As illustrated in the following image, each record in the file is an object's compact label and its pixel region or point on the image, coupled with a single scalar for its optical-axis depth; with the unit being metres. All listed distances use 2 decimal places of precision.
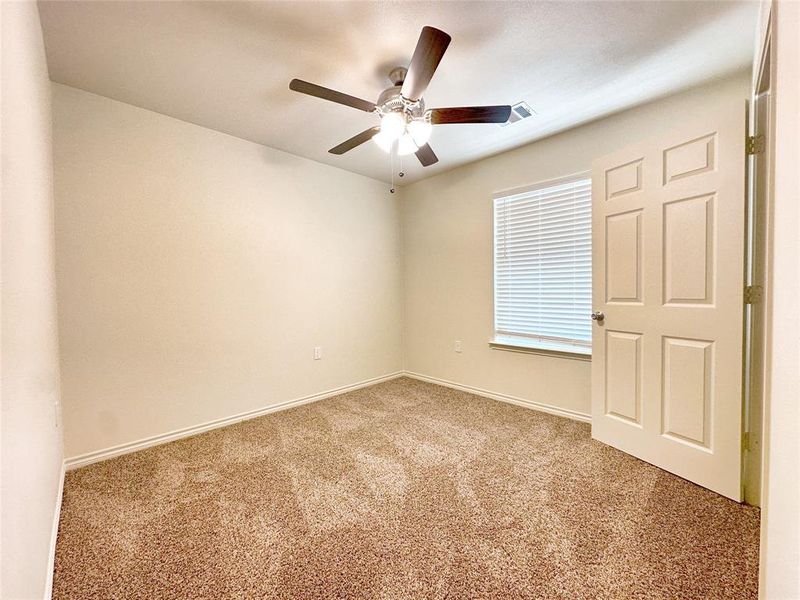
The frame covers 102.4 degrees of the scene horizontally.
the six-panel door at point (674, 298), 1.63
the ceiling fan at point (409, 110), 1.41
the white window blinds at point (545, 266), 2.60
